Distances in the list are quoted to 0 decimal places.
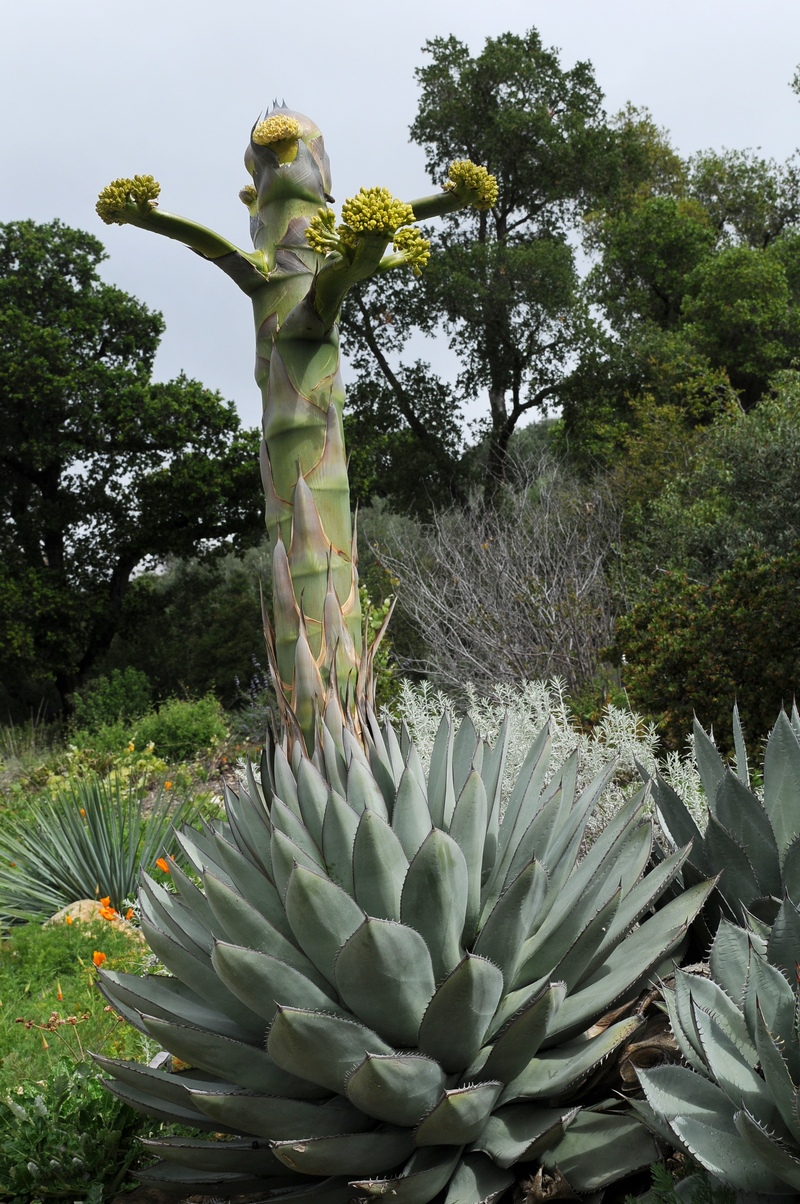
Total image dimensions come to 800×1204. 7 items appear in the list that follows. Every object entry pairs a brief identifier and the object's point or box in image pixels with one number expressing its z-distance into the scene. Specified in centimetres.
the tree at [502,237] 1720
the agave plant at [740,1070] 146
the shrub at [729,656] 675
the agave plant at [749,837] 221
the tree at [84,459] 1656
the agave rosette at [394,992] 166
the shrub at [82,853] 579
